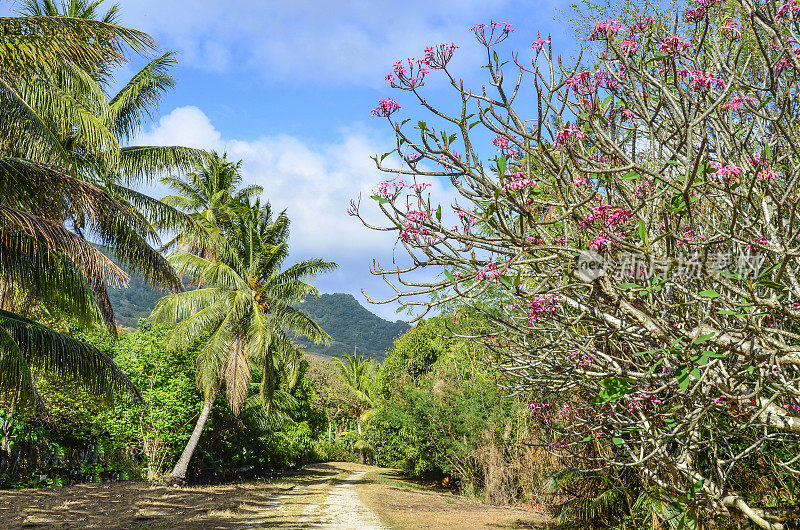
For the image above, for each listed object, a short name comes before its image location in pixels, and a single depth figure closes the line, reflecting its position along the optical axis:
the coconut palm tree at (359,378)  43.06
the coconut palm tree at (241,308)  18.78
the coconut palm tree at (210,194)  23.17
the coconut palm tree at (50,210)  8.12
